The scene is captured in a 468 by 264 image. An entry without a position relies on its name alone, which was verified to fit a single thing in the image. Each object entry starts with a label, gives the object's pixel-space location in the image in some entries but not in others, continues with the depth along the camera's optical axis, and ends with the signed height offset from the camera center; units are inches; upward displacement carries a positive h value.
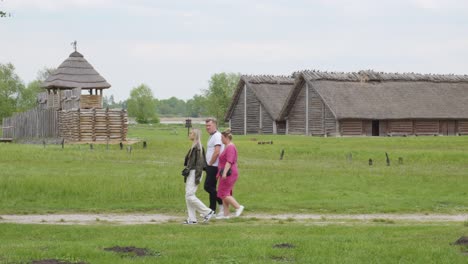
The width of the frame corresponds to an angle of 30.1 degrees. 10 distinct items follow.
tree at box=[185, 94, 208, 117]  5884.4 +58.2
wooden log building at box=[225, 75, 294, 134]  2999.5 +19.5
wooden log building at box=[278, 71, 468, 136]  2637.8 +7.0
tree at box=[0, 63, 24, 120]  4375.7 +110.0
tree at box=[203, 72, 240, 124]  5295.3 +83.5
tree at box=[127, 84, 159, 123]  6692.9 +11.7
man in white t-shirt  738.8 -41.6
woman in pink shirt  740.6 -54.5
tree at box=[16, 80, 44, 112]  4943.4 +55.2
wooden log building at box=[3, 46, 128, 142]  2210.9 -14.7
